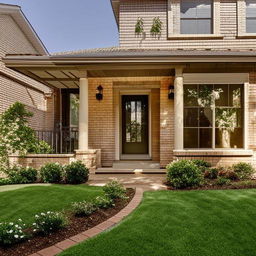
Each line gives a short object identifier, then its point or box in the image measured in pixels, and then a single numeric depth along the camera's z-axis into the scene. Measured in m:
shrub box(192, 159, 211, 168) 7.04
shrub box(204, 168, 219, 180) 6.57
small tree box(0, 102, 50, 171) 7.66
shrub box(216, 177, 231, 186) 6.01
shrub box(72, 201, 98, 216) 4.08
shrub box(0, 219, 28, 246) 3.12
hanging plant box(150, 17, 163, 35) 10.02
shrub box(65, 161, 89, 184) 6.49
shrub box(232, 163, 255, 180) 6.69
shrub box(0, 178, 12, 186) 6.64
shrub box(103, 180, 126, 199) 4.97
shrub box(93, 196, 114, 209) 4.43
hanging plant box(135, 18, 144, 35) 10.09
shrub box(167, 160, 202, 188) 5.80
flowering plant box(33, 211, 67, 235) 3.41
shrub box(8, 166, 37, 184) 6.70
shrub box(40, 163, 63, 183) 6.61
